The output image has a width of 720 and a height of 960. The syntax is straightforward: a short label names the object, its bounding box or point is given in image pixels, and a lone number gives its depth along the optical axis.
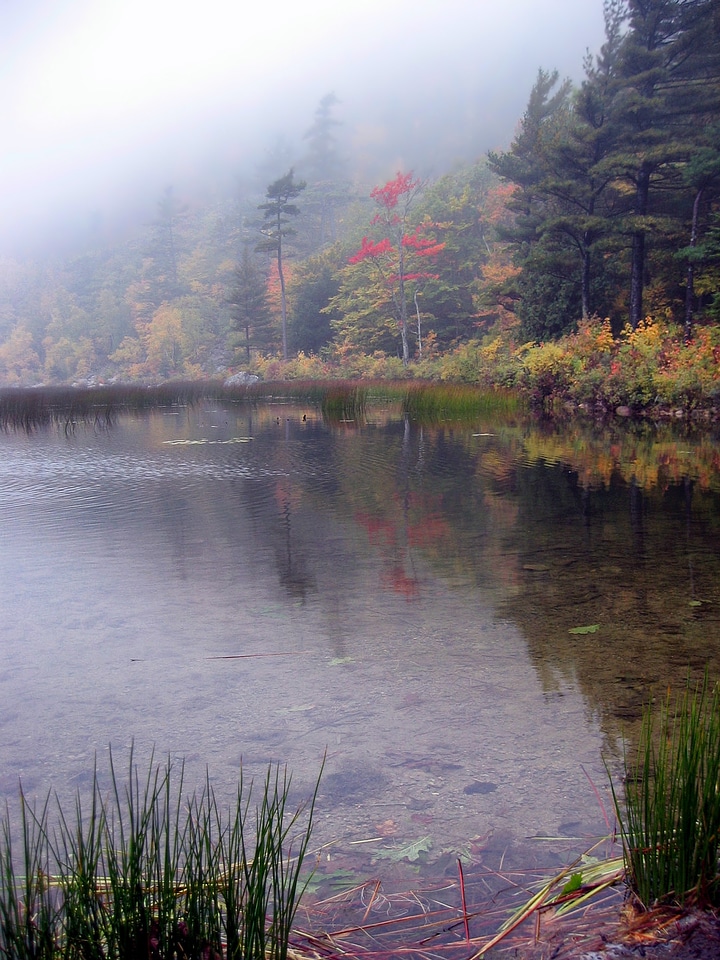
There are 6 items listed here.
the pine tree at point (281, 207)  43.81
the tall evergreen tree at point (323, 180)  69.69
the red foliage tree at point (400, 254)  37.47
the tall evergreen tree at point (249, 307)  48.75
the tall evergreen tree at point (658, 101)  20.04
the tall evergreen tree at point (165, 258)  72.12
